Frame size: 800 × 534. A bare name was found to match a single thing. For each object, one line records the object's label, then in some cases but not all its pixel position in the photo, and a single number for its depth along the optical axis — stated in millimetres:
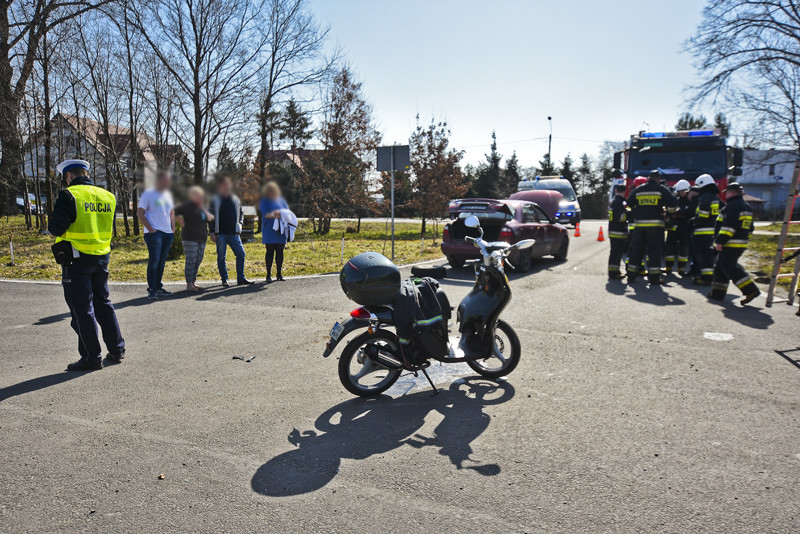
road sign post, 13383
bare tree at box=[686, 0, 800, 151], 22672
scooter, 4664
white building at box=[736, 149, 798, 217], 58394
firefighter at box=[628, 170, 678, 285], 10383
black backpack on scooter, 4699
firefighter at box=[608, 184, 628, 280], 11312
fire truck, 14391
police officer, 5039
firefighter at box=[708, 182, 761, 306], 8602
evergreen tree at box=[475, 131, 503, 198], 53100
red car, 11914
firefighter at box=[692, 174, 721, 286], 10344
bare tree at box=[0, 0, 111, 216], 18234
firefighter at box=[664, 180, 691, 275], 11953
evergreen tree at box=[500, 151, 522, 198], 53469
